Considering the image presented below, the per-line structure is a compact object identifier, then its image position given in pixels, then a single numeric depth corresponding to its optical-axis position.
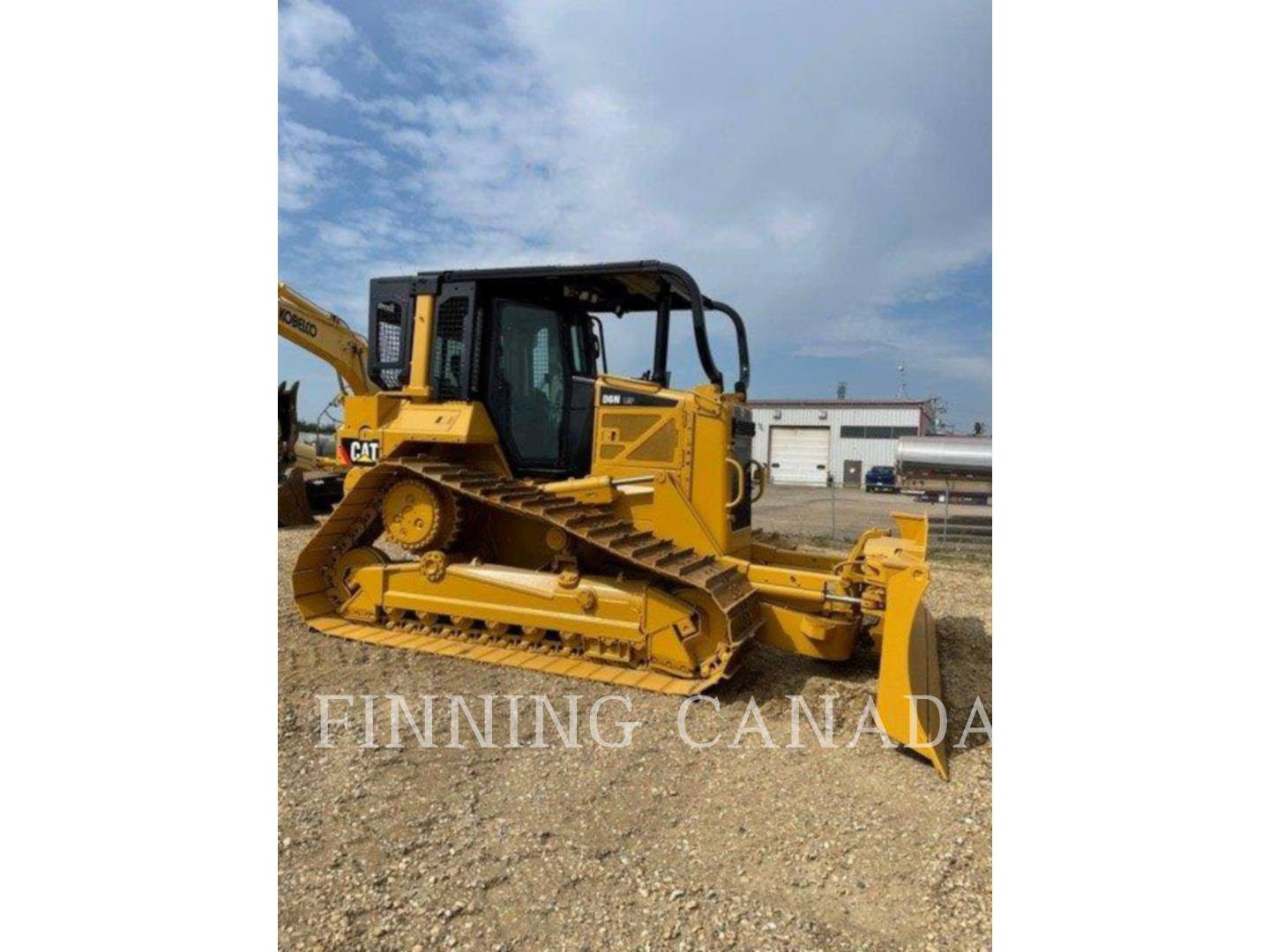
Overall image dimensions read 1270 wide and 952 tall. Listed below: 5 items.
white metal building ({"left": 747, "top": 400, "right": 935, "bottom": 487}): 33.59
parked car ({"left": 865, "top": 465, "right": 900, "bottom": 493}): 28.81
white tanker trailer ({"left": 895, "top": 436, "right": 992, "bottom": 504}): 12.50
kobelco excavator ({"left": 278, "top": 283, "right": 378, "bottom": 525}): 7.25
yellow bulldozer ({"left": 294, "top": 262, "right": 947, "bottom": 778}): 4.73
